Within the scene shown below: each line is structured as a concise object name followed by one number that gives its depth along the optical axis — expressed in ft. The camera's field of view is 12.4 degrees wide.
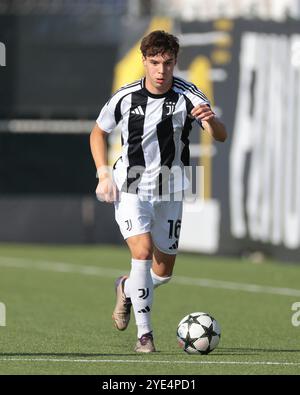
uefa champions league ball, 32.73
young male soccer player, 33.37
